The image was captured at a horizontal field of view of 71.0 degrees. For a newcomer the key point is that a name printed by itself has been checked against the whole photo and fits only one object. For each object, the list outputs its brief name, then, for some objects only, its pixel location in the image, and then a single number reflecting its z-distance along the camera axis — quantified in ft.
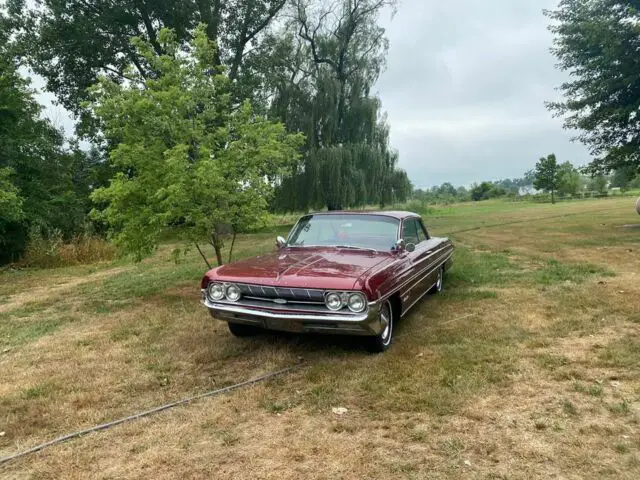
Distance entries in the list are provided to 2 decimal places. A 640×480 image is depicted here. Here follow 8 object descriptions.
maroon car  13.42
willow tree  73.92
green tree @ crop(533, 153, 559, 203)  185.78
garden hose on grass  9.77
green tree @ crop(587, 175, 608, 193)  220.47
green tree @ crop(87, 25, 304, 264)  23.20
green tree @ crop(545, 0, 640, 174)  44.14
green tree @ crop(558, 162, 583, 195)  197.07
